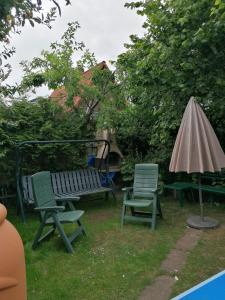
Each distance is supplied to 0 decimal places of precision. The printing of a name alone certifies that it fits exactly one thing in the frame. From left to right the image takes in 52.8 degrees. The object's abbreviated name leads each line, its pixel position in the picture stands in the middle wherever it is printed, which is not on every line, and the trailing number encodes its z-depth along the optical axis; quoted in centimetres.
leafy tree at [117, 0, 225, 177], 402
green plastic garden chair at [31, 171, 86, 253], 325
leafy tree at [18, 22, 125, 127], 577
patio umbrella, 387
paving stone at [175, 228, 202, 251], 345
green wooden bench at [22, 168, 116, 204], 456
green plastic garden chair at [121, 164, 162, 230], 416
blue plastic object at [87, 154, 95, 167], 646
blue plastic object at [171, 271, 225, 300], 105
